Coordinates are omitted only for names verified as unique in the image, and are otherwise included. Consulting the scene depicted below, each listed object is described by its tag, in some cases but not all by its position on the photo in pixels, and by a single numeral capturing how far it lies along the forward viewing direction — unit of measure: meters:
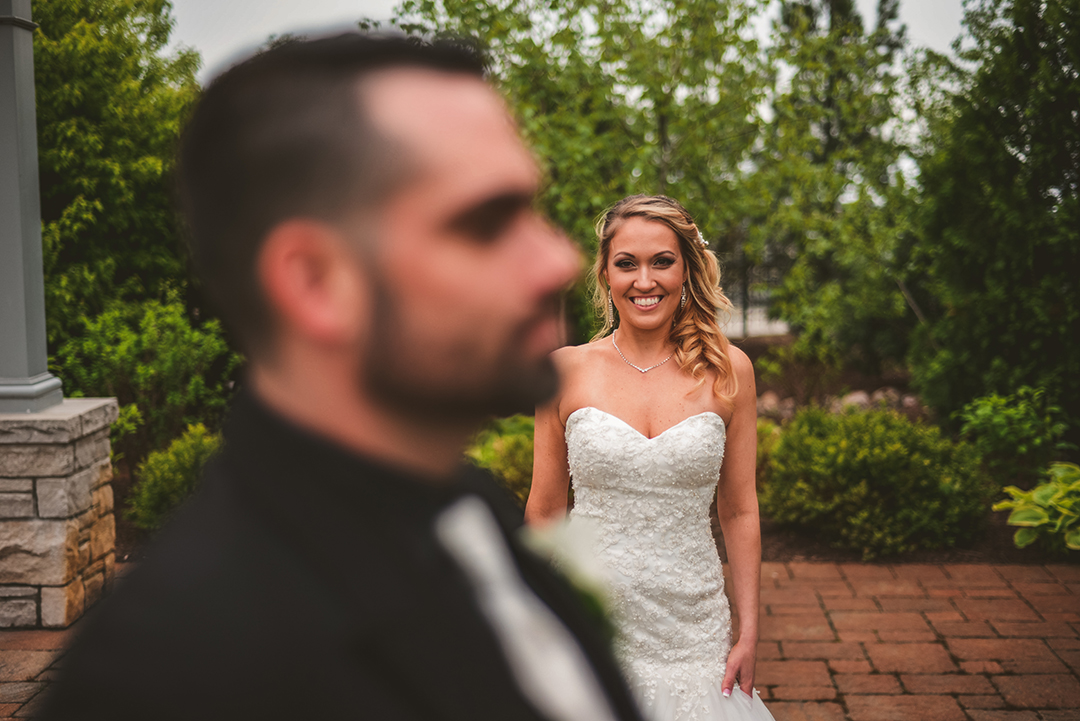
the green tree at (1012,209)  6.41
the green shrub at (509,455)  5.77
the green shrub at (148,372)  6.20
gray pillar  4.21
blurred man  0.54
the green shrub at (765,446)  6.60
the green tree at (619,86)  7.11
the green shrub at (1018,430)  6.09
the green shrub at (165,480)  5.57
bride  2.43
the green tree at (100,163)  7.15
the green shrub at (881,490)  5.60
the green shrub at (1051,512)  5.32
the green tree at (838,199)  7.84
